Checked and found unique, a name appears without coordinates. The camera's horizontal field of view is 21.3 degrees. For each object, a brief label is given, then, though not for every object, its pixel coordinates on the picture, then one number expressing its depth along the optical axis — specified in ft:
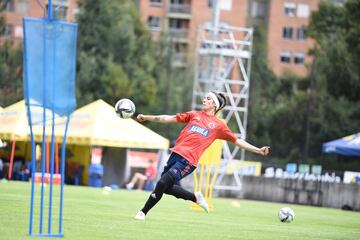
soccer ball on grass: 60.18
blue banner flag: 34.12
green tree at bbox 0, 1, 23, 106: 171.42
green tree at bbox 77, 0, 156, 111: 208.44
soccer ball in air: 47.07
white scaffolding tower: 124.67
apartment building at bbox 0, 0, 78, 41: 300.40
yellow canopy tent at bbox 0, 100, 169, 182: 114.93
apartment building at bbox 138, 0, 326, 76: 318.24
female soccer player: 48.08
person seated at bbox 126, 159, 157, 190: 121.29
